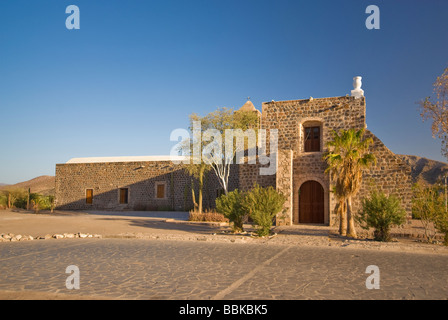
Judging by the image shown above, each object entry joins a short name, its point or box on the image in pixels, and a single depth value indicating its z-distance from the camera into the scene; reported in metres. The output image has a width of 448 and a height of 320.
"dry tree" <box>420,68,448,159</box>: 15.76
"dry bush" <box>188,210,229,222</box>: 17.64
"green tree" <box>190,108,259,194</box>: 18.81
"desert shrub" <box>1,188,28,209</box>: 28.45
